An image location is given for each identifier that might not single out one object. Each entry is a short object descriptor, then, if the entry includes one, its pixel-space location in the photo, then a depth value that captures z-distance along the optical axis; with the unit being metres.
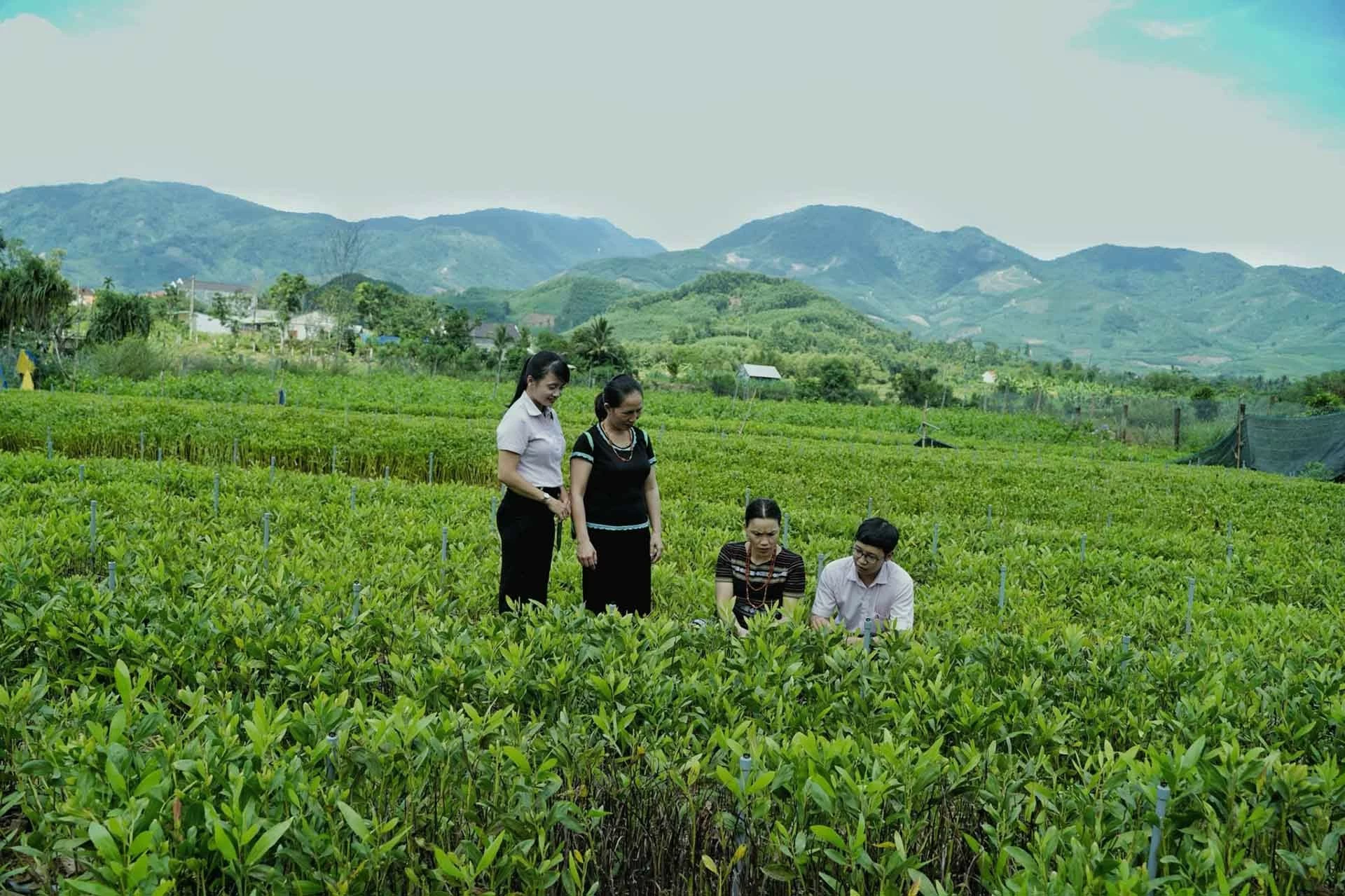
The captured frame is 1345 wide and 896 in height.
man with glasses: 5.08
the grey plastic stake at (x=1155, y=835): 2.45
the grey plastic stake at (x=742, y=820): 2.55
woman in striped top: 5.46
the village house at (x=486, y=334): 106.50
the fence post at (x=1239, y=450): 24.25
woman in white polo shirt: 5.36
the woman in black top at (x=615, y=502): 5.25
